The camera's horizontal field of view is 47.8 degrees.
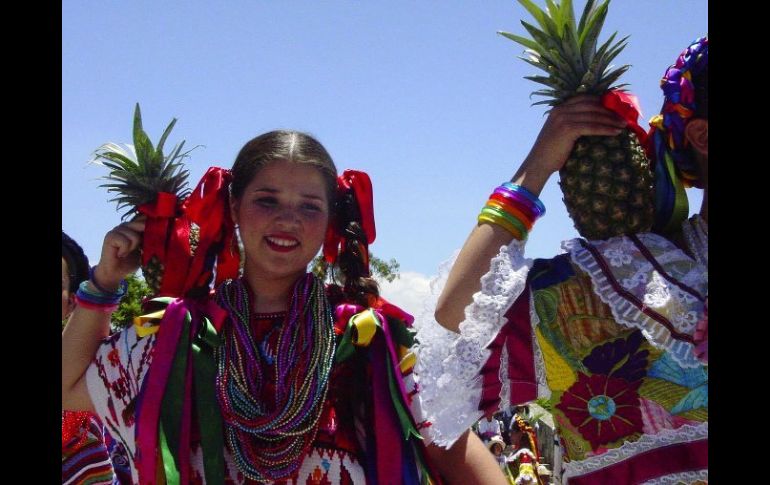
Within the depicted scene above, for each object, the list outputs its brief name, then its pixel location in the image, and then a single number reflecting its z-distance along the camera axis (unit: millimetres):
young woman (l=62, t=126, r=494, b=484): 2434
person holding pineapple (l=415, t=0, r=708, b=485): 2021
